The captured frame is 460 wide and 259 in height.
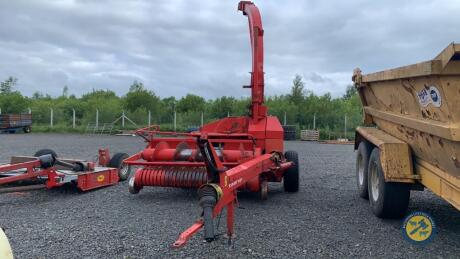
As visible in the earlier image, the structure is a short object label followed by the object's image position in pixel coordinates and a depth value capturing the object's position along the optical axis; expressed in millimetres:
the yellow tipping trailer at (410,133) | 3725
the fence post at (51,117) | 34962
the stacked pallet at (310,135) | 28969
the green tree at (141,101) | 39147
